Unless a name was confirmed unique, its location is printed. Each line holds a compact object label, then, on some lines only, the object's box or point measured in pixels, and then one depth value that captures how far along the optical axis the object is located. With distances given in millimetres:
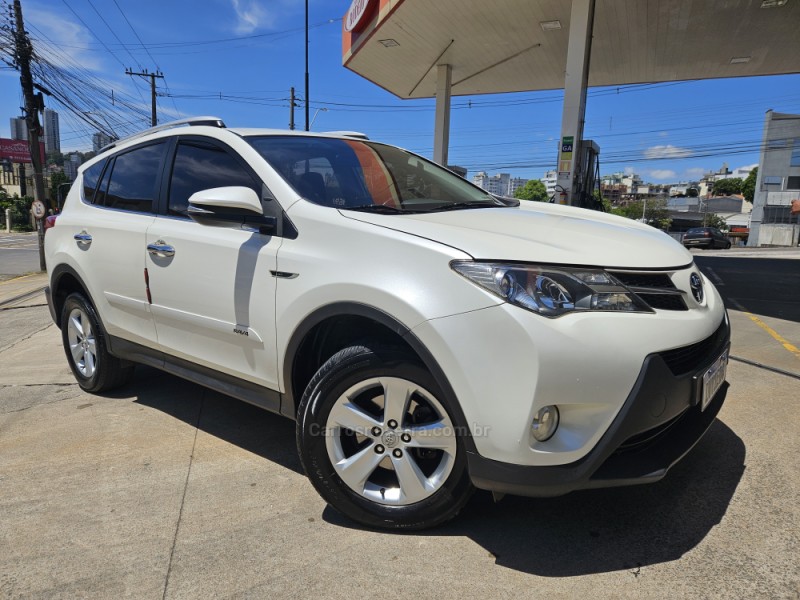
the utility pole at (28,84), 17844
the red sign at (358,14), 12117
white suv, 1929
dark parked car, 30953
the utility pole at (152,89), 40181
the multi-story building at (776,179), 51625
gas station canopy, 10773
